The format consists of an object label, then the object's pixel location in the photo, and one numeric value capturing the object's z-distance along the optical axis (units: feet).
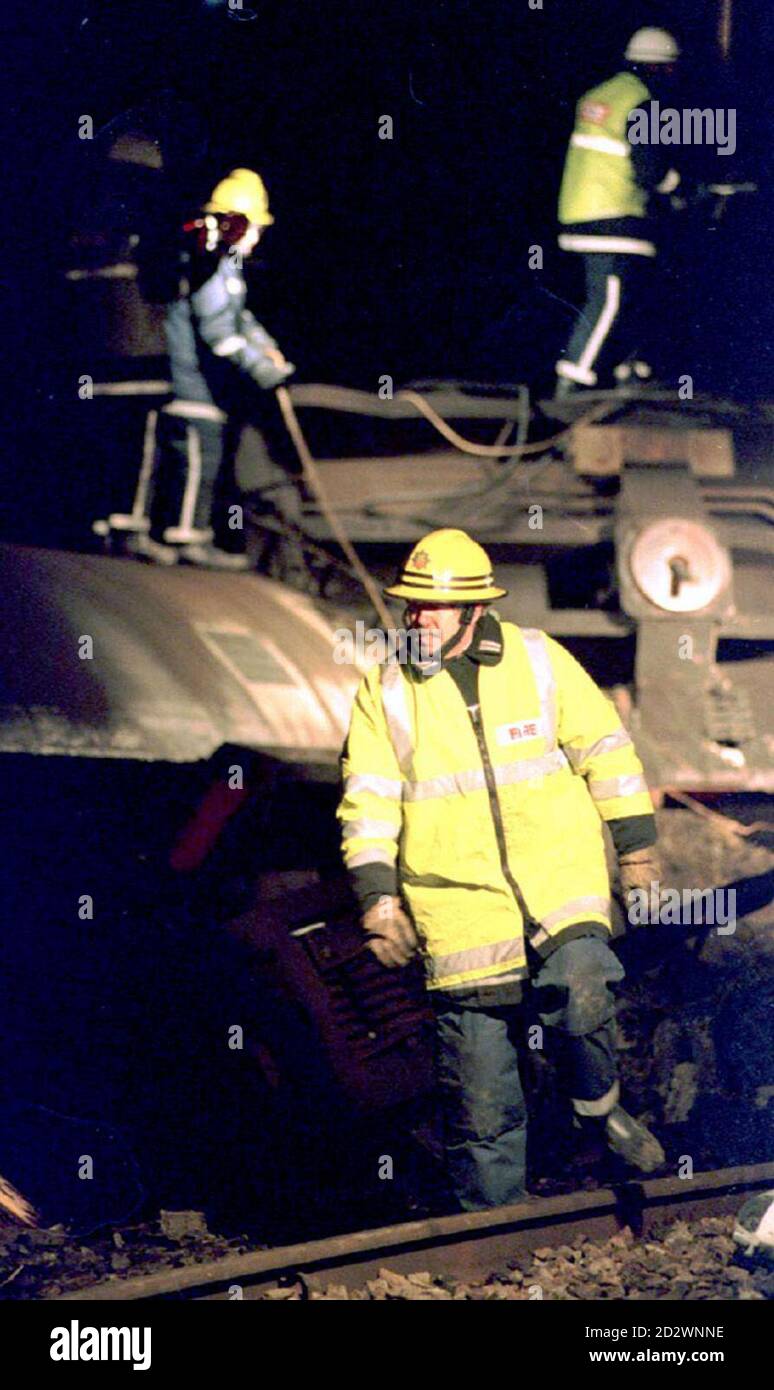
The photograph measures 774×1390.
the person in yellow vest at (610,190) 24.67
